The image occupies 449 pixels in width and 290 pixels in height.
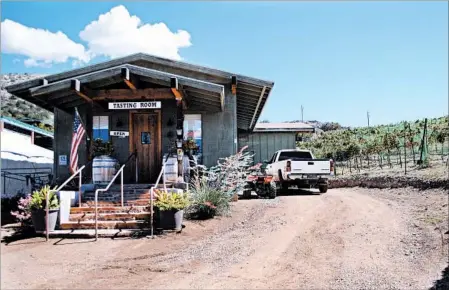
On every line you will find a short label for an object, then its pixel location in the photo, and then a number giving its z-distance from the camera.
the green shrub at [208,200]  9.83
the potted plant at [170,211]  8.67
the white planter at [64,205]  9.09
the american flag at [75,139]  10.46
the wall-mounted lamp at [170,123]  13.51
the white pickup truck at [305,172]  15.08
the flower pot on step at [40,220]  8.70
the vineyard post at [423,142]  17.76
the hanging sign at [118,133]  12.20
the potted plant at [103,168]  12.06
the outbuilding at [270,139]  23.70
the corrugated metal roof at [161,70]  12.92
